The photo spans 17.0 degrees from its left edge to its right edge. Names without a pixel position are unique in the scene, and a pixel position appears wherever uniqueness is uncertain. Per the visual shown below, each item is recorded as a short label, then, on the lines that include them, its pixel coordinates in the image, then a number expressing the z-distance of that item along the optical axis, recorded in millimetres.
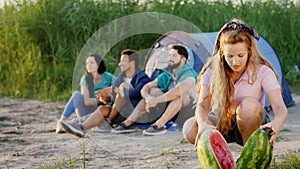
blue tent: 10765
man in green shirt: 9572
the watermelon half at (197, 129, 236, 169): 5436
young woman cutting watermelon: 5783
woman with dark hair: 10529
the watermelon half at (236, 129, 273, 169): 5345
